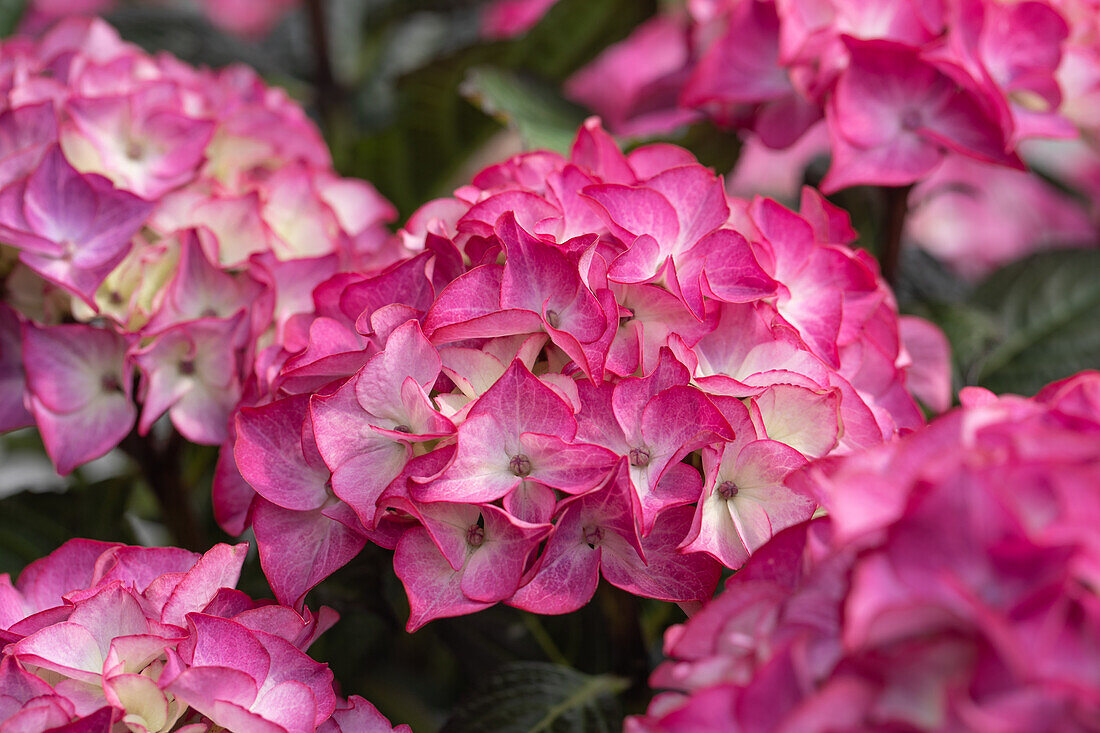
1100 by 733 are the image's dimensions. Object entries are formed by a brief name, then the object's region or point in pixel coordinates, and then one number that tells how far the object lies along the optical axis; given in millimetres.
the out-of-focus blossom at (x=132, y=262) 775
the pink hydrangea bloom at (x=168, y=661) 695
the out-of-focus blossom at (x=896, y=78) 794
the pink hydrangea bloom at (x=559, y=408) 711
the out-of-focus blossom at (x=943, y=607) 641
